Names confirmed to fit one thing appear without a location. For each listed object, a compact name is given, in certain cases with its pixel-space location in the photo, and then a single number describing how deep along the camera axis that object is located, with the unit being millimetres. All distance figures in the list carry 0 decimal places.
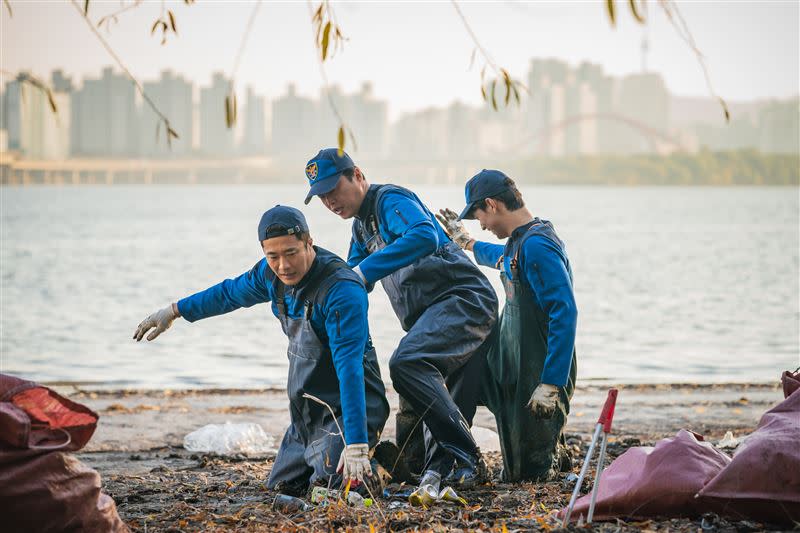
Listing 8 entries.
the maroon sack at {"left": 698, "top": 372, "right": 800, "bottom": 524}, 8602
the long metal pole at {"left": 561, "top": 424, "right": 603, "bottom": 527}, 8000
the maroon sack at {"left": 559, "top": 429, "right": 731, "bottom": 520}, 9169
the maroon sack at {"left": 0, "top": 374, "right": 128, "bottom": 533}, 8041
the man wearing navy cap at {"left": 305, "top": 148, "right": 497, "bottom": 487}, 11410
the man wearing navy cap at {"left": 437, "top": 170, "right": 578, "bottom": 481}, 11333
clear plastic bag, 14923
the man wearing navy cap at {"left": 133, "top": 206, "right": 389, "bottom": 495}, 10435
